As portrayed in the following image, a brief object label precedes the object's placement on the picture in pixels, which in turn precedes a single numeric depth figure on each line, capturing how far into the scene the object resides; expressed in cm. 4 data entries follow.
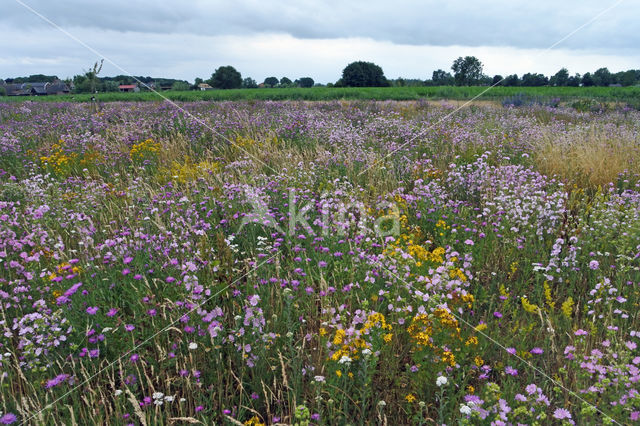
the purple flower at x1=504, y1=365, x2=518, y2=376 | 253
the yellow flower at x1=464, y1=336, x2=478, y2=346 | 272
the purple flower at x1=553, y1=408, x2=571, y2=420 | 217
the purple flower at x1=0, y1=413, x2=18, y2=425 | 225
